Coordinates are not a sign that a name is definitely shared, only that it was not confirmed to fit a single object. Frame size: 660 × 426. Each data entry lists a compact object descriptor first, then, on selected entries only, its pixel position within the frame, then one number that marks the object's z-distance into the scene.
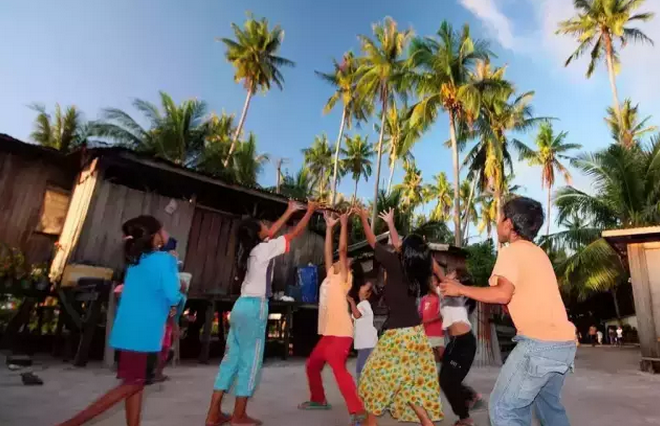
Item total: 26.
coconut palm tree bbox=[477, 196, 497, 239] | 44.34
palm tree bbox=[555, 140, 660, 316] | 15.30
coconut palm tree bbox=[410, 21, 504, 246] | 23.70
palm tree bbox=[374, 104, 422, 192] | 25.55
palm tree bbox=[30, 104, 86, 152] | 19.84
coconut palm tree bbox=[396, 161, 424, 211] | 42.50
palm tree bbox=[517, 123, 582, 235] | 36.53
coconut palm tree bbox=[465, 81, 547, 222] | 25.67
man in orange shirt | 2.28
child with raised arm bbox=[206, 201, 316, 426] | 3.57
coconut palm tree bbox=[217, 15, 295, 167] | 27.69
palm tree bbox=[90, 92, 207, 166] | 19.94
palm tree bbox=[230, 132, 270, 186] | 23.50
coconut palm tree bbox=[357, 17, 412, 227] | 27.80
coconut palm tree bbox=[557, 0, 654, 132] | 25.95
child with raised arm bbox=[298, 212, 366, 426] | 3.88
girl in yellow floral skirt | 3.26
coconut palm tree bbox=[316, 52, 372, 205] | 31.12
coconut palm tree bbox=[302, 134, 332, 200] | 39.50
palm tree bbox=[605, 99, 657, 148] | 28.51
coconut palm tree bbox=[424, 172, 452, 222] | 45.31
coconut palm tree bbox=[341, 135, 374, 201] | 37.50
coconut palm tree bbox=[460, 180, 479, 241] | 41.63
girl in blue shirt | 2.95
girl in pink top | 5.29
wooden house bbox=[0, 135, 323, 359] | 9.87
